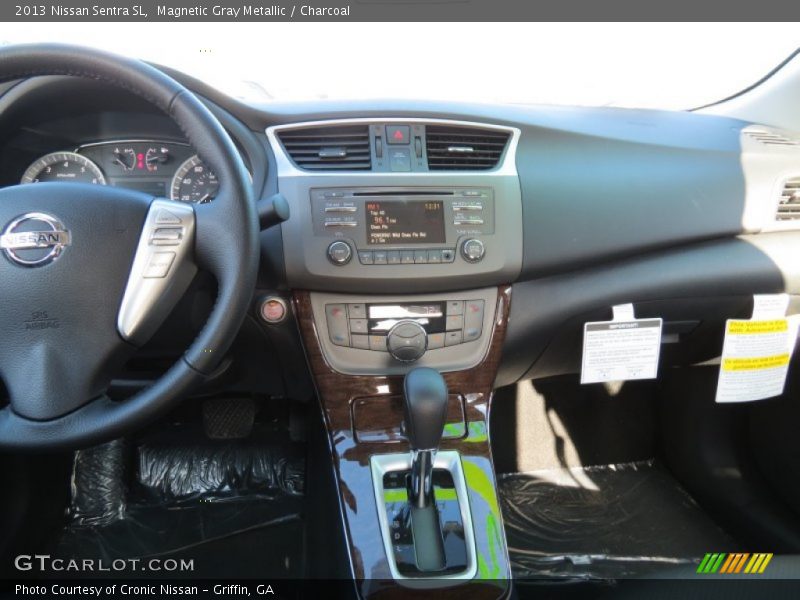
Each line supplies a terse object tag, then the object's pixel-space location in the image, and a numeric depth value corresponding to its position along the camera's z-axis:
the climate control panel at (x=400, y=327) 1.28
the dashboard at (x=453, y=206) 1.23
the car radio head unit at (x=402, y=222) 1.22
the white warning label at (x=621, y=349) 1.41
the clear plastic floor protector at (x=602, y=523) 1.66
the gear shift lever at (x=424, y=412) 1.08
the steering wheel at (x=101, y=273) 0.92
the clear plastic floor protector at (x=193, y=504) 1.64
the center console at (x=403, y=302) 1.19
